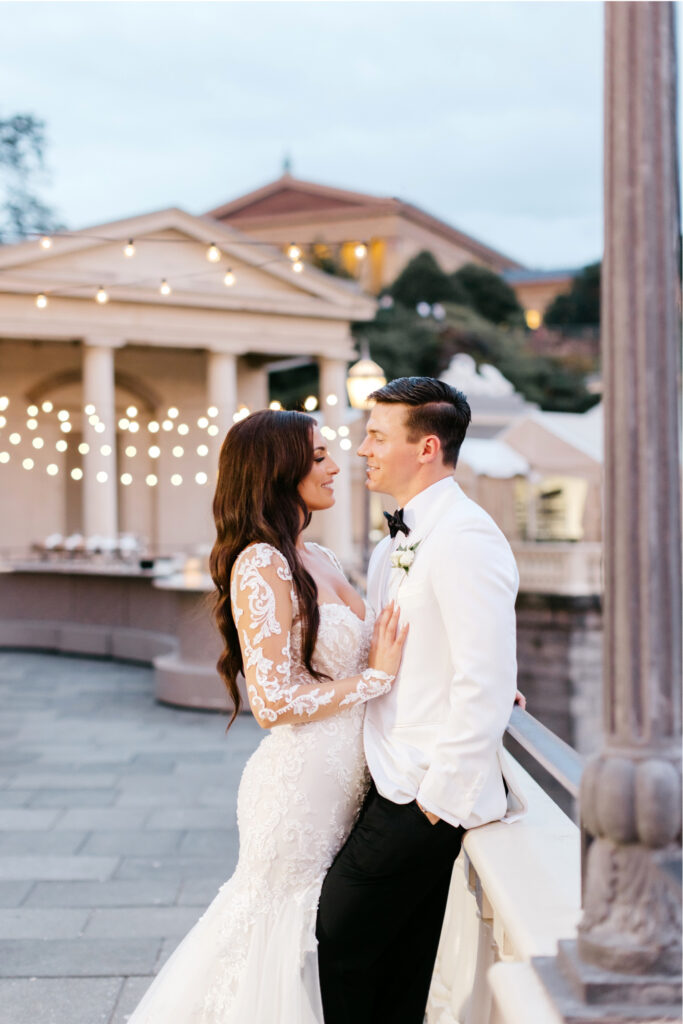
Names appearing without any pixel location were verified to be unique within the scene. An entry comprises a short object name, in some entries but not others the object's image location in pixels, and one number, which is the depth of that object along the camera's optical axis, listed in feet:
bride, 8.75
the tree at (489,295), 176.96
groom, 7.61
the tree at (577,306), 190.39
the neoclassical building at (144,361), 85.76
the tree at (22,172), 113.39
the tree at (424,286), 168.76
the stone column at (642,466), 5.02
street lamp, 38.58
